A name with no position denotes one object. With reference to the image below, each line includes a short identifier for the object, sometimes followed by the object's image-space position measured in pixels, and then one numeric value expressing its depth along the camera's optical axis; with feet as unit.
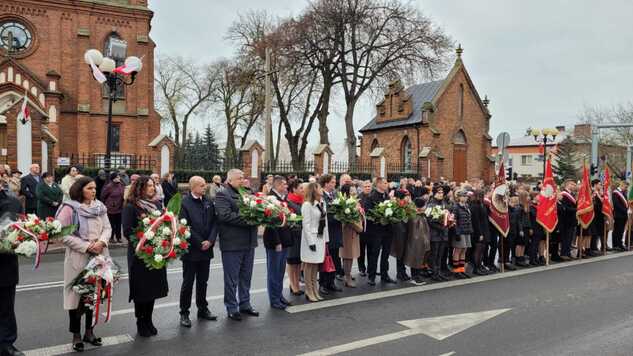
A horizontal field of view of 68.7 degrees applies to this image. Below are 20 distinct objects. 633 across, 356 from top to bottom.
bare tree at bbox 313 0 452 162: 103.30
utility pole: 73.72
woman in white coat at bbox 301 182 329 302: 24.03
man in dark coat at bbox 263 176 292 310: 22.66
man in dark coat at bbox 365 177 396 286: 28.68
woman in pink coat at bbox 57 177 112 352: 16.93
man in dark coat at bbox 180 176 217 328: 20.12
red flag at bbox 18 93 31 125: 56.40
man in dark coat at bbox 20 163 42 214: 40.81
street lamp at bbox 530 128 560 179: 76.96
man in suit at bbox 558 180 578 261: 39.24
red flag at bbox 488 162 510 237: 33.24
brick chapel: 113.50
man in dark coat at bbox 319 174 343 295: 26.48
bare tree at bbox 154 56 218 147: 175.94
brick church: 93.15
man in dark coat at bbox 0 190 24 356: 15.89
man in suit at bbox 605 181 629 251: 45.29
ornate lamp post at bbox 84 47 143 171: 41.98
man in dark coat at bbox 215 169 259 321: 20.97
